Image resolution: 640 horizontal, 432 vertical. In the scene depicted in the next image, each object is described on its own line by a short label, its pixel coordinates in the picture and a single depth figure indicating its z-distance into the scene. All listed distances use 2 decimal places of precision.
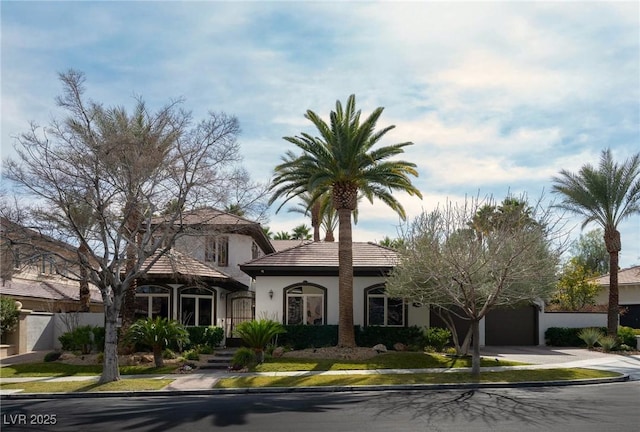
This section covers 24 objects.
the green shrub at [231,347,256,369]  23.30
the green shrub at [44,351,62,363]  25.55
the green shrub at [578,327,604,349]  30.88
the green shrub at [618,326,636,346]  30.88
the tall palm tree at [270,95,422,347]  26.08
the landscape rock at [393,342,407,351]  27.62
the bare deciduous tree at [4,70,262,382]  19.89
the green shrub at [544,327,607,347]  32.59
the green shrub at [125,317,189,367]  22.95
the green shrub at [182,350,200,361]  24.80
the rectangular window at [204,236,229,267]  32.92
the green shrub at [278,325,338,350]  28.03
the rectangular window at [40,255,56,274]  19.24
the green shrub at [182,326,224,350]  26.94
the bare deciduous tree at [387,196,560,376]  20.27
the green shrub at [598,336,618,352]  29.25
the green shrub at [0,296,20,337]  27.36
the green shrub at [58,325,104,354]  25.94
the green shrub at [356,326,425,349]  28.09
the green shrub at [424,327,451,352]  27.34
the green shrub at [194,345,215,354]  26.49
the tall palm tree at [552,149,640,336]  30.66
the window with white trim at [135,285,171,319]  28.91
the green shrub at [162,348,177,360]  25.02
